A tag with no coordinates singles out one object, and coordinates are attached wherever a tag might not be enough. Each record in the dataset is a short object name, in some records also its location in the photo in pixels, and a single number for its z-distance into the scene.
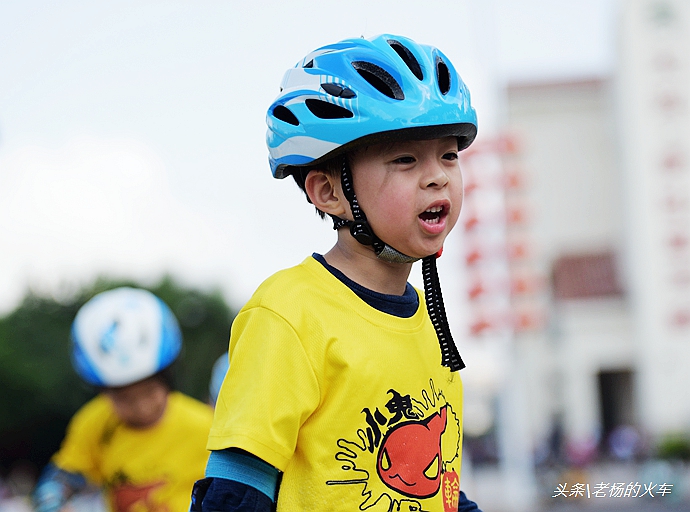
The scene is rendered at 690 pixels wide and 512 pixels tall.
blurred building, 34.25
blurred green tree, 36.97
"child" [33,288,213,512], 4.86
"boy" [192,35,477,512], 2.22
